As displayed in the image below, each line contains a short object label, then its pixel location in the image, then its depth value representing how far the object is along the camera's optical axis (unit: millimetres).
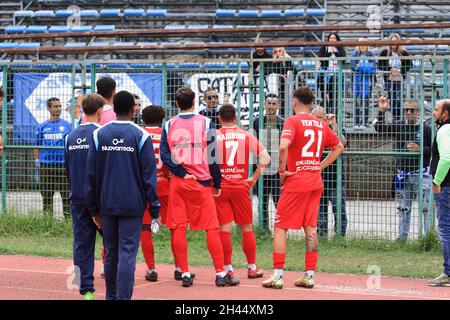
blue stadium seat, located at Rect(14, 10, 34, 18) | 25953
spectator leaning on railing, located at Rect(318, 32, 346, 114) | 13500
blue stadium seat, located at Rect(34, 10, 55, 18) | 26062
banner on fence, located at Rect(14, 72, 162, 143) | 14750
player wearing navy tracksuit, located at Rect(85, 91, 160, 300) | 8266
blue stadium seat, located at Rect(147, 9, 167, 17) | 25406
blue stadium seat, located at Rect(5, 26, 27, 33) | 25286
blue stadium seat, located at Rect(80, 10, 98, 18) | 25750
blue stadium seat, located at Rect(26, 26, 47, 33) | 25266
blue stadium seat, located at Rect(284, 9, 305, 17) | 24688
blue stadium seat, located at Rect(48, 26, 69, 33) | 24891
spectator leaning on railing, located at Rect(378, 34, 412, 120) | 13094
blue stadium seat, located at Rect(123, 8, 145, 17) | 25453
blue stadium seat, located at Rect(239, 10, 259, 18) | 25188
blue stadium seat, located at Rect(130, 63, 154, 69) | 16509
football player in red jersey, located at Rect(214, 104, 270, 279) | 10609
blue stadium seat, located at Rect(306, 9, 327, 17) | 24500
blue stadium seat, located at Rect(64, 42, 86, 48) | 24234
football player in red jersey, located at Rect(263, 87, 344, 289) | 9984
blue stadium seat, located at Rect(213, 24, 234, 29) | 25472
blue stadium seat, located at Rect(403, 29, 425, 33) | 23797
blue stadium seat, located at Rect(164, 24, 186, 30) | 24625
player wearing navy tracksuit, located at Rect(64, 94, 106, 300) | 9102
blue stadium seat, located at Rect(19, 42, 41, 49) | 23312
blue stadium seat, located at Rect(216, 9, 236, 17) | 25172
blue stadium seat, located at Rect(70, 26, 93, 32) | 24406
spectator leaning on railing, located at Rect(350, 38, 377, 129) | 13273
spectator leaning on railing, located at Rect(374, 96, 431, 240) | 12995
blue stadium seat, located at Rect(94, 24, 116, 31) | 24588
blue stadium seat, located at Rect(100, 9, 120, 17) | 25688
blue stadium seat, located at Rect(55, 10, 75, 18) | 25966
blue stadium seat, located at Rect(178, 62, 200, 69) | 17673
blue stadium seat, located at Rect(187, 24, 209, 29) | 25688
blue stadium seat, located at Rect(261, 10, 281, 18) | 25062
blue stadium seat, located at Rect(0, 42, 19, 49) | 23602
